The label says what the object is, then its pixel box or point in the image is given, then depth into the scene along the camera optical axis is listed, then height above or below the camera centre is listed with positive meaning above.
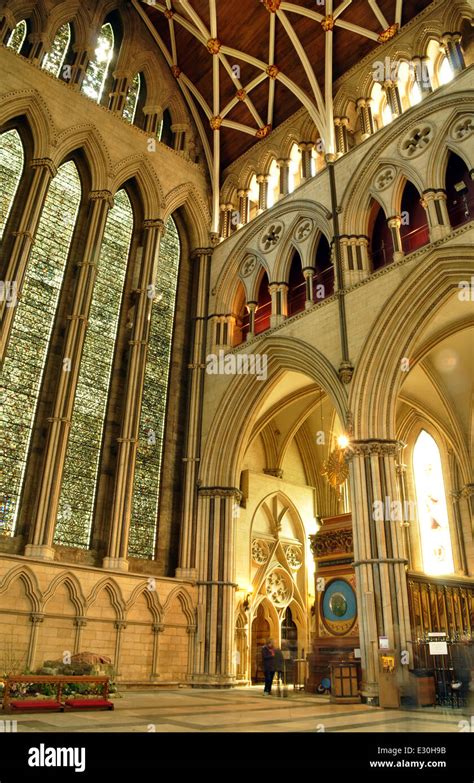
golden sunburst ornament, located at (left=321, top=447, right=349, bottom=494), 15.83 +4.93
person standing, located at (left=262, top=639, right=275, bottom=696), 12.26 +0.32
